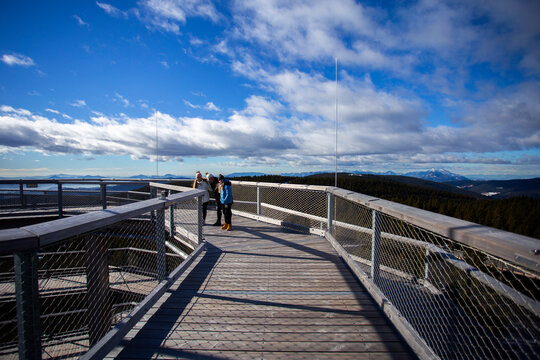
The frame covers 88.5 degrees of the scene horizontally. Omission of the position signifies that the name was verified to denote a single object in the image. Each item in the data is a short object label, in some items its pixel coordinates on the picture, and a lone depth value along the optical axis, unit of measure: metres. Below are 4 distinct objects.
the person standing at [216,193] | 9.02
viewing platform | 1.66
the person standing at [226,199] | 7.91
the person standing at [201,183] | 8.68
